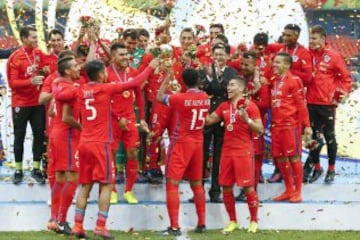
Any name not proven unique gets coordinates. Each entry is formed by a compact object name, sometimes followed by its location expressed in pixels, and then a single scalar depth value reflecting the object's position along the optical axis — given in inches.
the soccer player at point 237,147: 396.2
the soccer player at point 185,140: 391.9
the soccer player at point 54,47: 446.6
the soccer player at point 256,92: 426.9
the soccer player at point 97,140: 366.9
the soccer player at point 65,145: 382.3
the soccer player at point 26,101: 447.8
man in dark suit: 422.6
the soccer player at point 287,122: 428.8
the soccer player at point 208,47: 440.4
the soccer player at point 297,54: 445.4
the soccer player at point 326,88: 451.8
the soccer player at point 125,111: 413.4
